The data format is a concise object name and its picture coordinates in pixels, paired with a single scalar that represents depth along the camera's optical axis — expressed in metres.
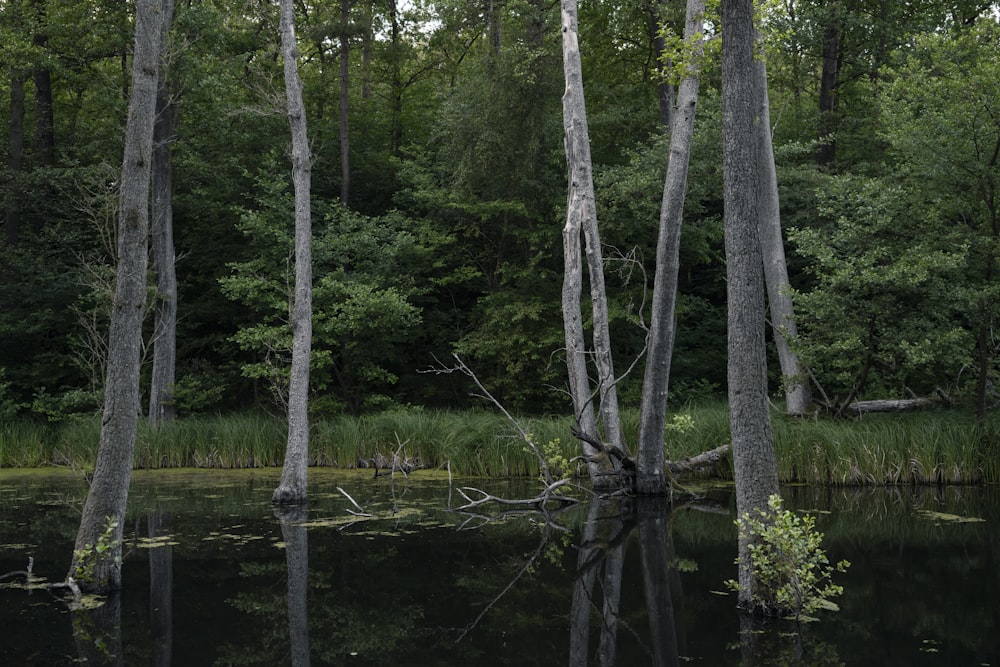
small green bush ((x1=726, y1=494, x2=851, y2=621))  5.56
